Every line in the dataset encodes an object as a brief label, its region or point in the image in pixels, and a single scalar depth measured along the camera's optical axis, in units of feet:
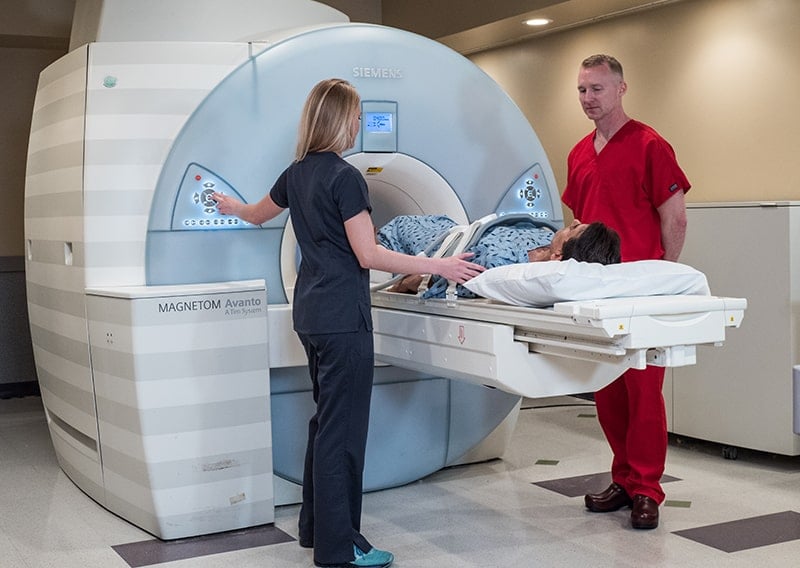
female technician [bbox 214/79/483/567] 8.86
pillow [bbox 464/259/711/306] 8.02
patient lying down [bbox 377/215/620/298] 9.08
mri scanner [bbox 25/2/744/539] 10.08
